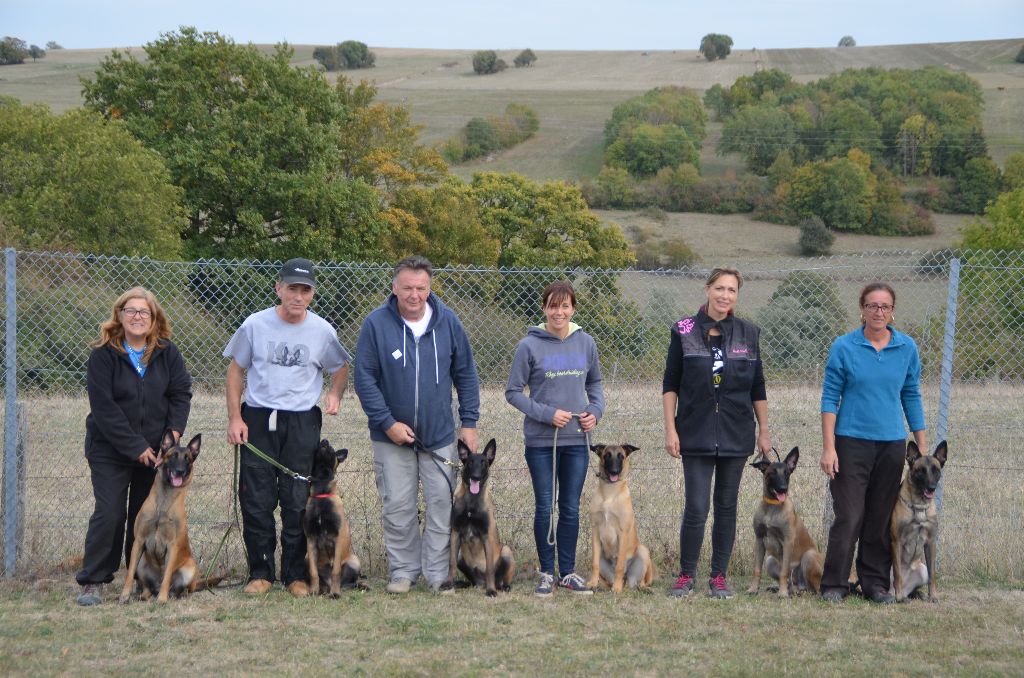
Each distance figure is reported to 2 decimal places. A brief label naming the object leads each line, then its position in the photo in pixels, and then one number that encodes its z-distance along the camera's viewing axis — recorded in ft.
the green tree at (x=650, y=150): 202.39
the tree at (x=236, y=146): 101.96
